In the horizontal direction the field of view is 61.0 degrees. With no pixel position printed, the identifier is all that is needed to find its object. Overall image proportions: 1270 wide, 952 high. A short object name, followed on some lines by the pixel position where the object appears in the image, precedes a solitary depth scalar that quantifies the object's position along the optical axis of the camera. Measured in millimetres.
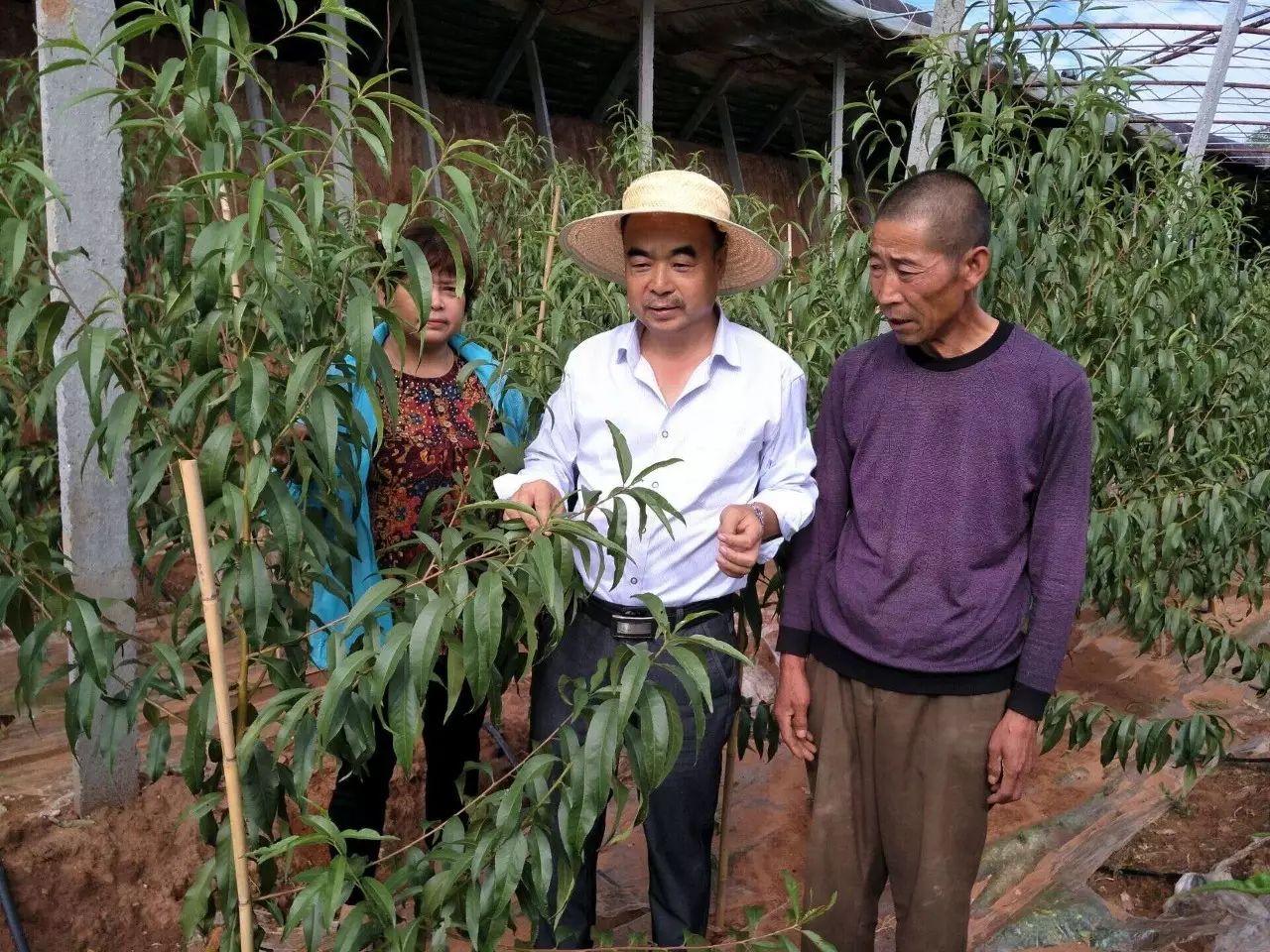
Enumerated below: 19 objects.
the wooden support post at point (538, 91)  6777
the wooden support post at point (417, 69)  5867
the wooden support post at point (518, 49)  6559
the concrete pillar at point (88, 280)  2406
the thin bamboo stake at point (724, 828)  2332
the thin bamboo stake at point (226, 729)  1270
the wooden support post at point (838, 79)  7531
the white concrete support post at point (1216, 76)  6879
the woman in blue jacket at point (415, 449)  2045
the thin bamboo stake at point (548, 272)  2229
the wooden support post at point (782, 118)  9297
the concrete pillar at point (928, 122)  2398
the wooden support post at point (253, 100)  5250
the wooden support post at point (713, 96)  8252
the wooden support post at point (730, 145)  8641
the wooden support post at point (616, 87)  7457
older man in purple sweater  1686
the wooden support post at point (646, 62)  5668
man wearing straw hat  1768
